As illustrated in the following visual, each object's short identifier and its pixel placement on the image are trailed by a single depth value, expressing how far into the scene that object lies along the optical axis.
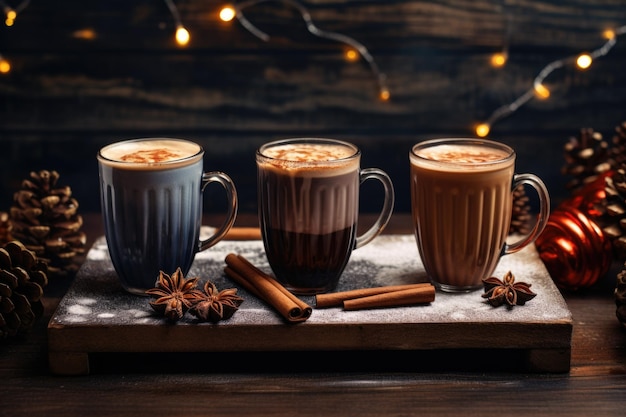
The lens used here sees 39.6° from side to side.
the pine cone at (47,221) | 1.41
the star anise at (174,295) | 1.14
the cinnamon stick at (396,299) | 1.17
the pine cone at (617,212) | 1.32
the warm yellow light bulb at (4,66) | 1.71
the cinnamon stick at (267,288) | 1.14
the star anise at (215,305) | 1.13
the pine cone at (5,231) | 1.45
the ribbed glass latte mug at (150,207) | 1.18
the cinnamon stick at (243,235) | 1.50
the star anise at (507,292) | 1.18
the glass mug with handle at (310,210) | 1.18
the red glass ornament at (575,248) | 1.35
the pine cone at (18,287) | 1.17
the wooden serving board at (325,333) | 1.12
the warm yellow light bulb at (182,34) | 1.67
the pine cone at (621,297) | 1.20
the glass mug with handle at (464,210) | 1.20
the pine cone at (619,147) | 1.54
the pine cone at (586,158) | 1.60
